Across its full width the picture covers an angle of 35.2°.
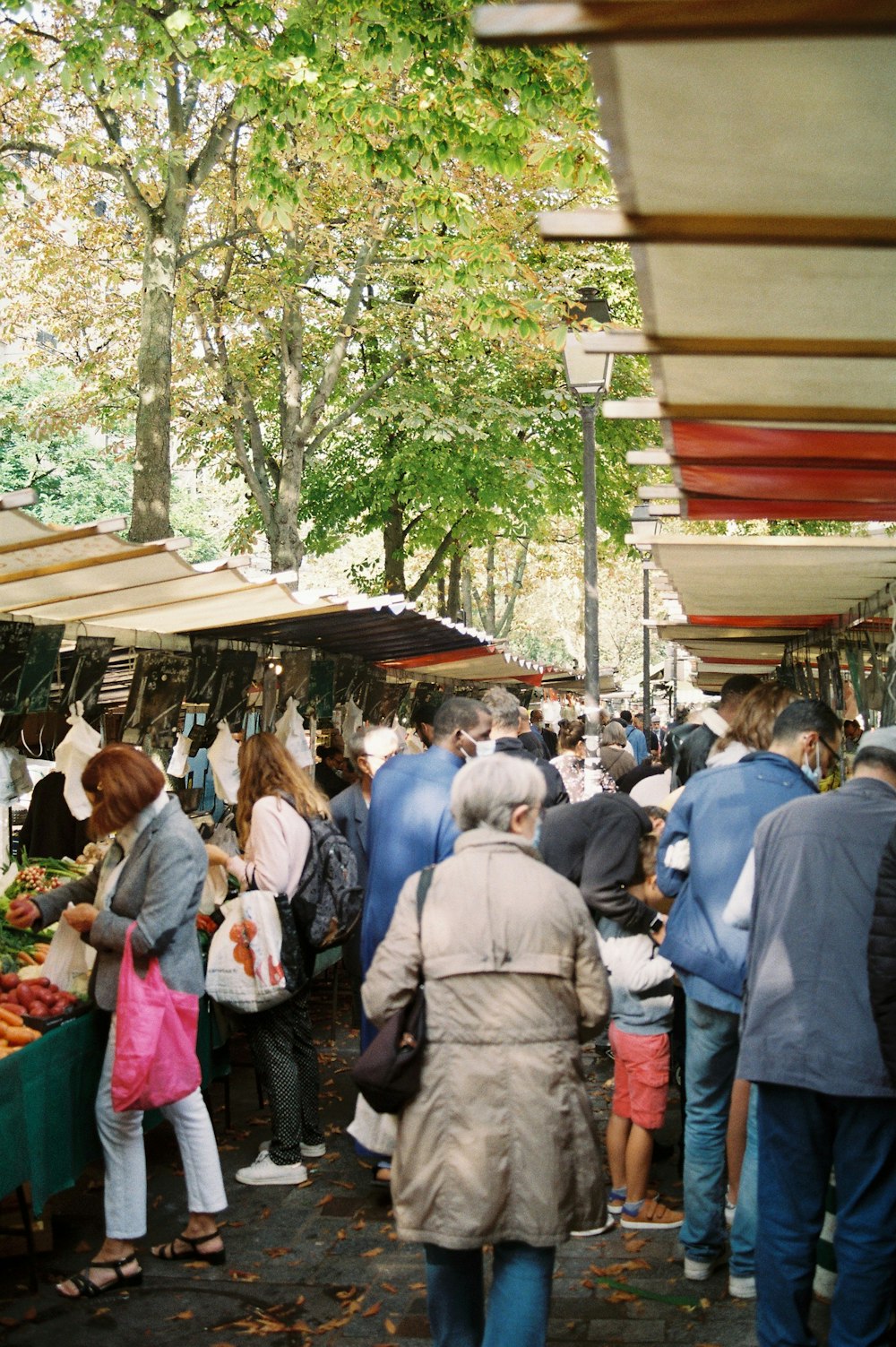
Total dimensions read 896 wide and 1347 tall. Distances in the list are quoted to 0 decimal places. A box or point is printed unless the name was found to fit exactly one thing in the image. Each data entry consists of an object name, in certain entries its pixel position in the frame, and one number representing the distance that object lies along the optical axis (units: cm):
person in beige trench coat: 353
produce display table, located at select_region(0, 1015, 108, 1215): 512
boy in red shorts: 571
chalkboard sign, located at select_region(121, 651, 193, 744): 862
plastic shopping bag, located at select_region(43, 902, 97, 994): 620
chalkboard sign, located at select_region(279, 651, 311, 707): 1119
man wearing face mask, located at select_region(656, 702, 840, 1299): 492
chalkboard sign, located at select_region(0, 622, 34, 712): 732
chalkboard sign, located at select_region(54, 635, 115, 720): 790
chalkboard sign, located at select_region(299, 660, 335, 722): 1197
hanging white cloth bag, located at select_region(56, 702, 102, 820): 792
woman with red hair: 527
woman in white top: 647
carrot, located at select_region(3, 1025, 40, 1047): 542
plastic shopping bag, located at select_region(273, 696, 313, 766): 1070
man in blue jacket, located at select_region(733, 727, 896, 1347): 389
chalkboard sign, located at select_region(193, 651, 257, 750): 959
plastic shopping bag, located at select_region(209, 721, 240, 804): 946
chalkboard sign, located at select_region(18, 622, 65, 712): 747
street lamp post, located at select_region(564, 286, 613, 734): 1177
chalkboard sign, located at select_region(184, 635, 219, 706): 927
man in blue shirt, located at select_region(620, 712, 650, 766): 2102
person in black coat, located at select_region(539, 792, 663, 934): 580
